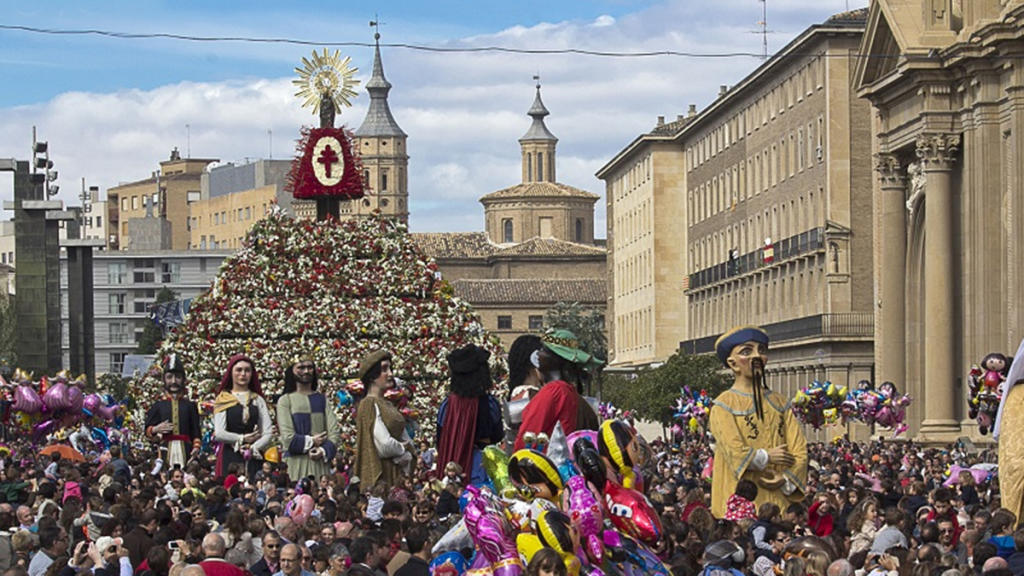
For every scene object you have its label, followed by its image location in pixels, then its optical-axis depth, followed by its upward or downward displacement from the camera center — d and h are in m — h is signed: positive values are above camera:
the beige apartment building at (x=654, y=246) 125.00 +2.28
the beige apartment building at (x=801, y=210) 83.81 +2.86
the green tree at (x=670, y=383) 87.94 -3.25
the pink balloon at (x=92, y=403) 39.73 -1.63
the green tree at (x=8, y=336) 114.40 -1.63
